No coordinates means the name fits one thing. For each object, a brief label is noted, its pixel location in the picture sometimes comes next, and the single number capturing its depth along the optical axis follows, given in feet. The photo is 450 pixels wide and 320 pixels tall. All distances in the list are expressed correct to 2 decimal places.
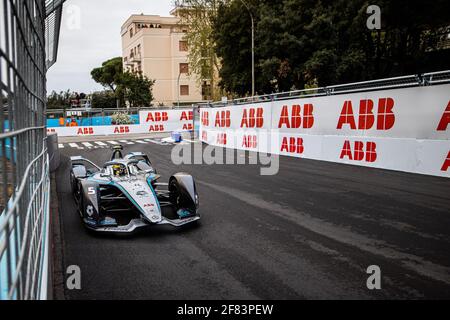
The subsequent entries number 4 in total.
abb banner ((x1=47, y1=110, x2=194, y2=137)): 109.90
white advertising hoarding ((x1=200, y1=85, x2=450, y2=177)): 33.96
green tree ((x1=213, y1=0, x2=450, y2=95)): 70.38
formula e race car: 20.13
